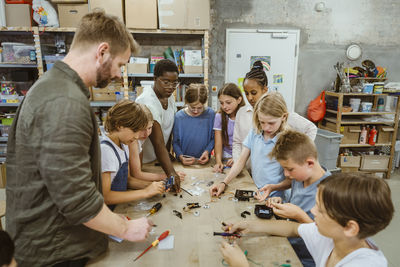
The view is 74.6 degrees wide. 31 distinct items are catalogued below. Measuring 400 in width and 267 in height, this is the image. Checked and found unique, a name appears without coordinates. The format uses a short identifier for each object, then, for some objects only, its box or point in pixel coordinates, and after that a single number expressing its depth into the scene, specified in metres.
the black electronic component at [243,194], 1.54
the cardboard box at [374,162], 4.32
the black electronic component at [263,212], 1.32
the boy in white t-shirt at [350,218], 0.85
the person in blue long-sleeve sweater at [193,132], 2.37
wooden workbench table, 1.02
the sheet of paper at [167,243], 1.10
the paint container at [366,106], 4.21
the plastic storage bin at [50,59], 3.64
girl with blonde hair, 1.76
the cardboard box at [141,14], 3.42
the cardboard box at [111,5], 3.40
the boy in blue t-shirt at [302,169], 1.41
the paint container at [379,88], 4.15
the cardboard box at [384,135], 4.36
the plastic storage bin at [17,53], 3.65
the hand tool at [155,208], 1.36
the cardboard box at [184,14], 3.45
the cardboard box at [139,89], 3.63
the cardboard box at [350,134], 4.27
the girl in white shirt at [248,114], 2.22
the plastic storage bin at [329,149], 3.62
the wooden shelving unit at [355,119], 4.11
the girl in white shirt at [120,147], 1.38
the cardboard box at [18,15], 3.52
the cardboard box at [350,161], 4.30
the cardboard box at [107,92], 3.77
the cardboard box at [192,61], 3.70
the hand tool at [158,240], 1.07
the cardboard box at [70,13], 3.51
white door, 4.29
